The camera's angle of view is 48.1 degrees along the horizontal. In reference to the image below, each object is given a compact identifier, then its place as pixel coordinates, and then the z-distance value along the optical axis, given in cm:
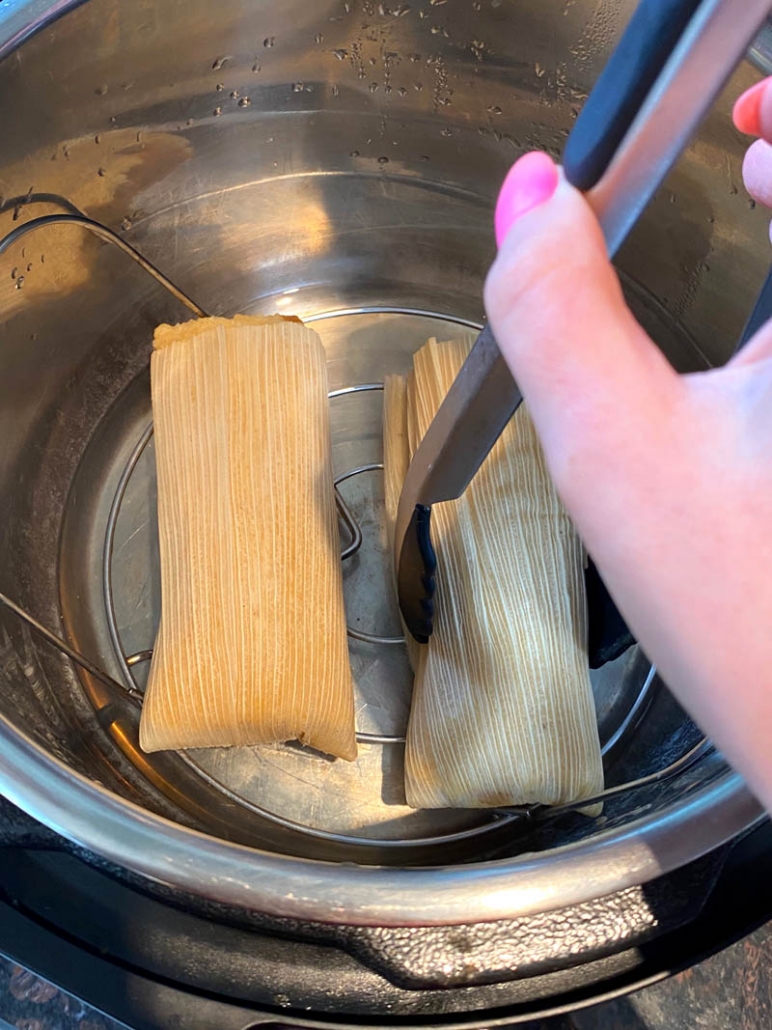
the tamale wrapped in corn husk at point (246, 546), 24
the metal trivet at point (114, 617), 24
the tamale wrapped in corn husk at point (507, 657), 24
